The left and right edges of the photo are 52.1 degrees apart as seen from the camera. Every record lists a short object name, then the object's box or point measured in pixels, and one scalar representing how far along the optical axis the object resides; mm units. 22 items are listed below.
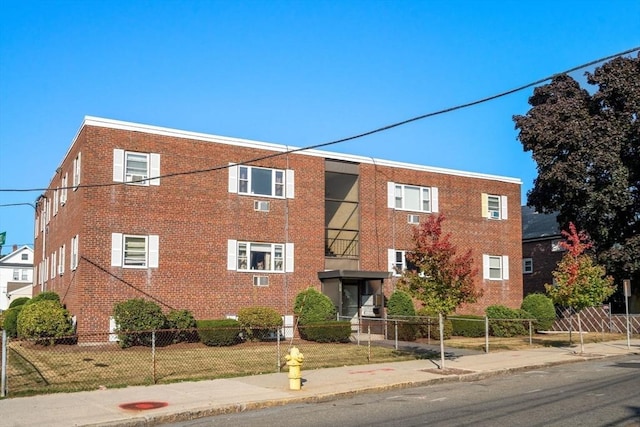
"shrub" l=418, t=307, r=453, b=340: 25562
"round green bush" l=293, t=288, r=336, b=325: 26172
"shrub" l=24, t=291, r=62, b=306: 27495
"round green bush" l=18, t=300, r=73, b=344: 22250
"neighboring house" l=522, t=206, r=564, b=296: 45125
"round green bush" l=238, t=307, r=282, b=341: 24688
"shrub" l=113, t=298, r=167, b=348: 22577
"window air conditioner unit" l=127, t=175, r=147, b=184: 25141
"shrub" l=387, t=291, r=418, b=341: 26547
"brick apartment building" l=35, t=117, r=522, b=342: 24547
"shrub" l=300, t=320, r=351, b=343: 24594
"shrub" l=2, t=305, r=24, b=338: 28483
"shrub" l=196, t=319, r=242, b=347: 23375
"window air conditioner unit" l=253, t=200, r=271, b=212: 27688
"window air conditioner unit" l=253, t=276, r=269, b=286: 27297
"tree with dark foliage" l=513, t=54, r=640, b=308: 33062
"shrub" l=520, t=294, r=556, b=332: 32594
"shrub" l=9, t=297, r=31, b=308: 38828
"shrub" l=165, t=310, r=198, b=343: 23719
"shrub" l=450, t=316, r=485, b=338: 28734
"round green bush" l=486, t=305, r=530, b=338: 29656
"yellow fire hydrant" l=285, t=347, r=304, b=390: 14125
